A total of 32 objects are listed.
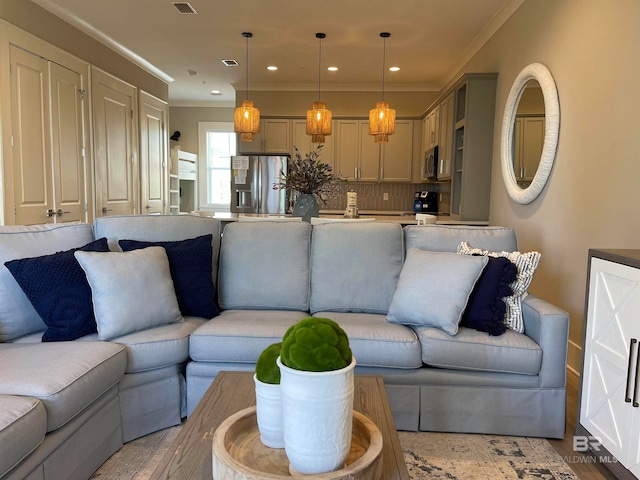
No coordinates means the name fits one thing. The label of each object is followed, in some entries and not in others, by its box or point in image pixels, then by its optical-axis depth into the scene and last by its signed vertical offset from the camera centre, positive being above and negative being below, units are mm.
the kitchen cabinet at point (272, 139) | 7289 +867
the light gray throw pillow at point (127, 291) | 2123 -467
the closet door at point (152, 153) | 6238 +541
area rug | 1891 -1116
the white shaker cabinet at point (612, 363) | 1706 -638
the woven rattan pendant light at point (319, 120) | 4945 +795
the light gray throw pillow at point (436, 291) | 2244 -460
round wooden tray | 1029 -623
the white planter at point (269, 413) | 1162 -551
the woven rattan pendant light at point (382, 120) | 4926 +809
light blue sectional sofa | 1708 -667
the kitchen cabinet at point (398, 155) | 7184 +645
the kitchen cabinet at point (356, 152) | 7227 +684
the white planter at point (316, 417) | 1002 -484
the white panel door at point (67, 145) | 4328 +441
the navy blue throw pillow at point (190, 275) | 2508 -443
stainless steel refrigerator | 7129 +166
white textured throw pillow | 2301 -433
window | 8938 +607
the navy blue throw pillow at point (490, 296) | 2262 -480
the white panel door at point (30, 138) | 3787 +436
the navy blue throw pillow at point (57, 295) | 2107 -476
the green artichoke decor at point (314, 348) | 1000 -328
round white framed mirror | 3379 +520
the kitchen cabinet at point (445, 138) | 5336 +710
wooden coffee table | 1162 -681
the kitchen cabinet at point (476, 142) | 4688 +573
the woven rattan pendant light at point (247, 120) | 5047 +804
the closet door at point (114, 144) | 5098 +549
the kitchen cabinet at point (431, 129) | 6012 +928
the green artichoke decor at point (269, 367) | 1165 -433
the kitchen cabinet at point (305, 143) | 7266 +813
